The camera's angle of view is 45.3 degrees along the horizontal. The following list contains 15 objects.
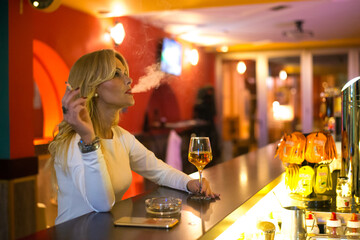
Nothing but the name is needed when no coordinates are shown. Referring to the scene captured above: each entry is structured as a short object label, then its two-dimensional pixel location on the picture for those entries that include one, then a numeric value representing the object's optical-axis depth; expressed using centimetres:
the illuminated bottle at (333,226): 143
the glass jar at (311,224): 144
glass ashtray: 115
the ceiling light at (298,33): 644
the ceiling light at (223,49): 871
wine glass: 139
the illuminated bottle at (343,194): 157
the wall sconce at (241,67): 919
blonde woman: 125
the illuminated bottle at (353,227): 139
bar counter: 98
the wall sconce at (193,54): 499
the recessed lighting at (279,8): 529
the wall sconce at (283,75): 910
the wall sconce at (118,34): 250
